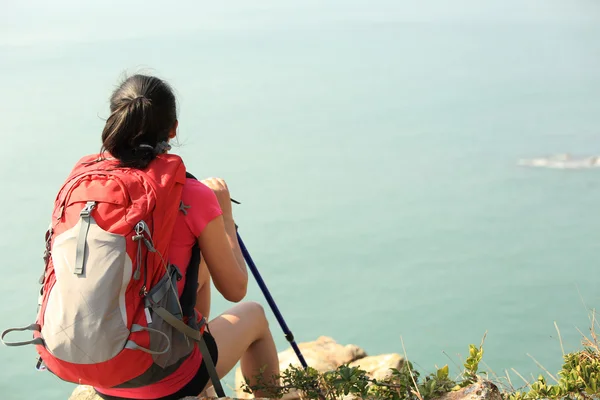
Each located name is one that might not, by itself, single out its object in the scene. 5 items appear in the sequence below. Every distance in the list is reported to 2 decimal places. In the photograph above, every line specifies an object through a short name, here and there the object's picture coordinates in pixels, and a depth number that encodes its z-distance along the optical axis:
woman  1.61
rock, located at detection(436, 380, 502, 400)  1.53
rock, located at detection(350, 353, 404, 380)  3.54
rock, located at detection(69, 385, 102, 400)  2.23
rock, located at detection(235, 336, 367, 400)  3.72
